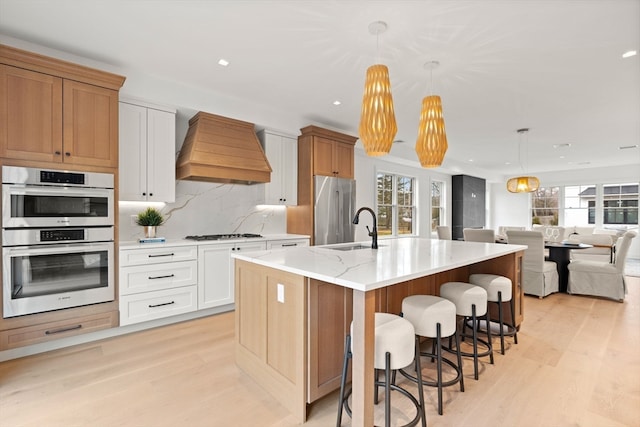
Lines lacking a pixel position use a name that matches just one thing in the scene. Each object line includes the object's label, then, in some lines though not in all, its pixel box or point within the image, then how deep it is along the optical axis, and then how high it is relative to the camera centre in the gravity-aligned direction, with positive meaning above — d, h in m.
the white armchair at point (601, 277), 4.17 -0.87
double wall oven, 2.43 -0.19
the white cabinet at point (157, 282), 2.97 -0.67
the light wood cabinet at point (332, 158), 4.55 +0.89
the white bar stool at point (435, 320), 1.88 -0.65
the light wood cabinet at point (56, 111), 2.43 +0.89
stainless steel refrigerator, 4.54 +0.10
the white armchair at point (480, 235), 4.80 -0.31
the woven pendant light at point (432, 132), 2.66 +0.72
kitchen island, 1.47 -0.58
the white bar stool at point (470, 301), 2.28 -0.65
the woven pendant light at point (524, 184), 6.01 +0.61
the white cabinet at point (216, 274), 3.45 -0.66
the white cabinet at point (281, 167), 4.37 +0.71
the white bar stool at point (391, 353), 1.57 -0.71
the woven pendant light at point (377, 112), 2.15 +0.73
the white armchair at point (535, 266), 4.36 -0.73
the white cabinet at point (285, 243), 3.99 -0.37
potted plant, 3.39 -0.05
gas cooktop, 3.73 -0.26
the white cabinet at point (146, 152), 3.18 +0.68
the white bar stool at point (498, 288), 2.62 -0.63
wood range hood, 3.54 +0.76
